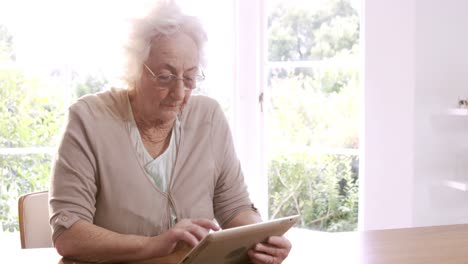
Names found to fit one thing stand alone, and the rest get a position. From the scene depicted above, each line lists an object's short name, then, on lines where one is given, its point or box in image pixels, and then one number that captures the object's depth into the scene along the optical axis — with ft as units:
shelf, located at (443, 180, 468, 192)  9.30
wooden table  4.80
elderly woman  4.74
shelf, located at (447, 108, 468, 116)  9.27
